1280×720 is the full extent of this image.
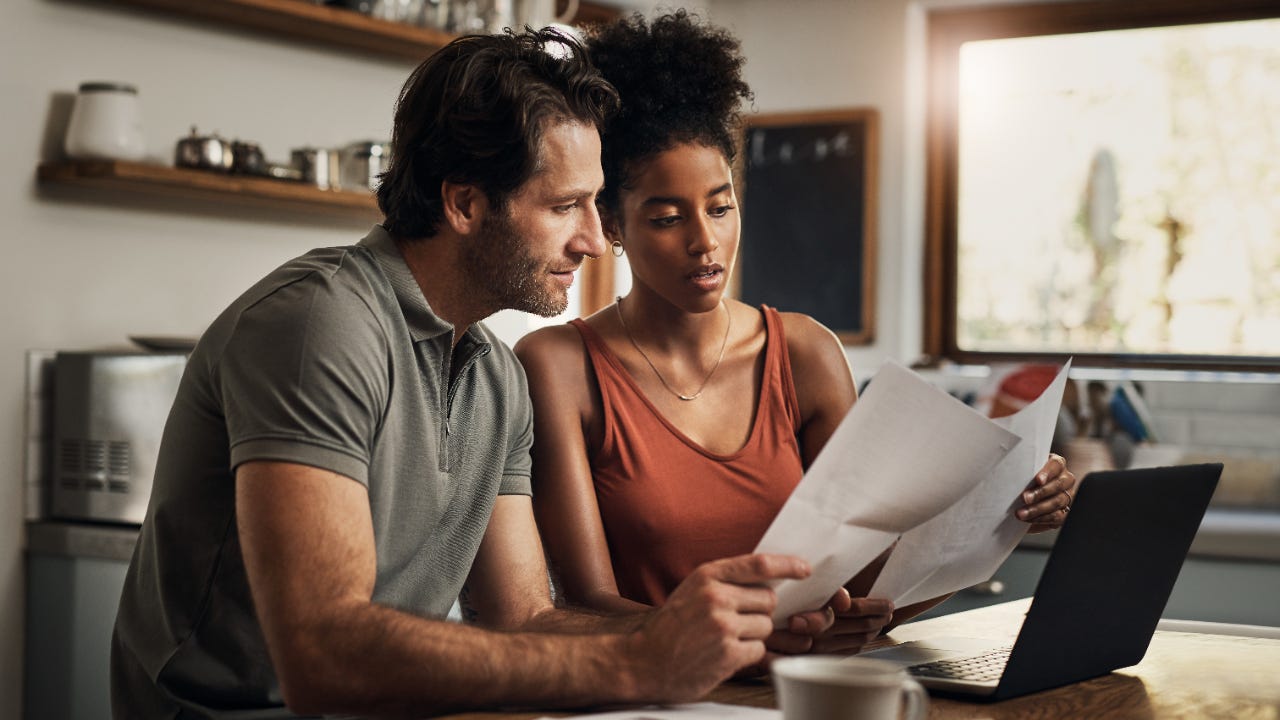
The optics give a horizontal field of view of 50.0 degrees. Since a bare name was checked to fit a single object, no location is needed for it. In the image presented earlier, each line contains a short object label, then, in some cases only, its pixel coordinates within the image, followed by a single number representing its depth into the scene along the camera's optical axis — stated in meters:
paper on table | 1.03
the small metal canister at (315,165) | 3.27
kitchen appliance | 2.74
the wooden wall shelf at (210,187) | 2.83
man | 1.08
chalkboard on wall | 4.31
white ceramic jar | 2.83
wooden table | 1.12
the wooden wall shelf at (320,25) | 3.08
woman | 1.61
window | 3.92
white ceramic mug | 0.84
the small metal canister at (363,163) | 3.35
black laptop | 1.13
